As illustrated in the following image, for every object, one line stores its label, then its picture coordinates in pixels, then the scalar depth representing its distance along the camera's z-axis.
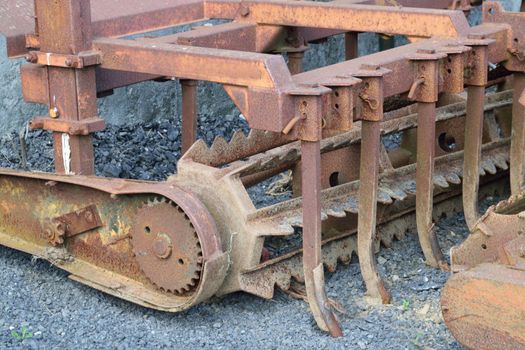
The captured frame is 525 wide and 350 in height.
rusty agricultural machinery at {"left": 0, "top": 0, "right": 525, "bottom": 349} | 4.38
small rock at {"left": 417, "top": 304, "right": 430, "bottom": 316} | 4.82
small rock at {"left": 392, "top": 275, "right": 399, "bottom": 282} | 5.22
